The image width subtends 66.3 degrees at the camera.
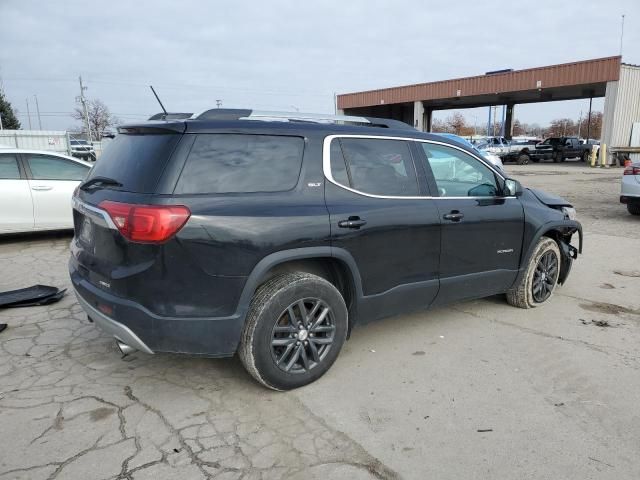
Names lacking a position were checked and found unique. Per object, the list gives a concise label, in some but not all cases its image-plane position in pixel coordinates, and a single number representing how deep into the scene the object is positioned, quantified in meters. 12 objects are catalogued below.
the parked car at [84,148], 25.81
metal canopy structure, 29.05
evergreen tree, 53.08
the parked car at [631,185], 9.67
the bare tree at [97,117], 64.00
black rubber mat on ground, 4.94
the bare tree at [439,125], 78.69
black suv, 2.85
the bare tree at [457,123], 77.00
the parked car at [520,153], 34.44
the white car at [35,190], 7.52
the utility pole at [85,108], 52.17
